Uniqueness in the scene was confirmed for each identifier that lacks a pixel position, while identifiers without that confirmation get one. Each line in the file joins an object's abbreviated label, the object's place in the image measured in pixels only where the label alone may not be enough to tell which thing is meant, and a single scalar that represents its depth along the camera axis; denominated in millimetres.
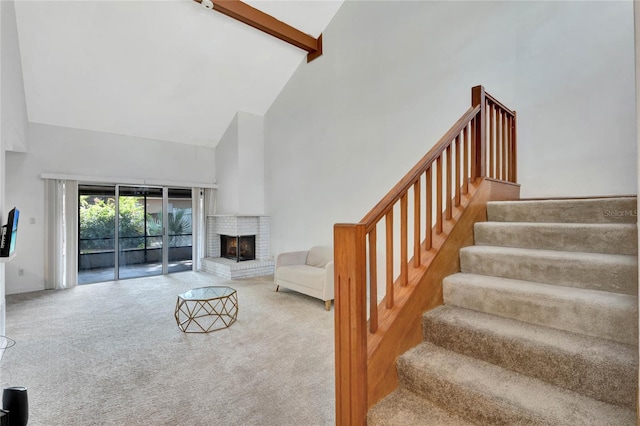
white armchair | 4098
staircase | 1258
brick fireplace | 6090
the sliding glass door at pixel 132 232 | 5863
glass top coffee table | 3416
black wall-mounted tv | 2713
